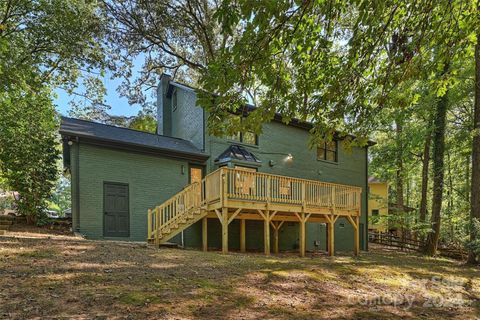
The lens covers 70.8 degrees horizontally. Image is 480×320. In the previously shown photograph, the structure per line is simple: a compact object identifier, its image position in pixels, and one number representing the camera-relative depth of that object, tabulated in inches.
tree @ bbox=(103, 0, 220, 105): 775.1
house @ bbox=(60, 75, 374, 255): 443.8
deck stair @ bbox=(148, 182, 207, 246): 442.9
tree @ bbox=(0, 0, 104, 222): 516.4
